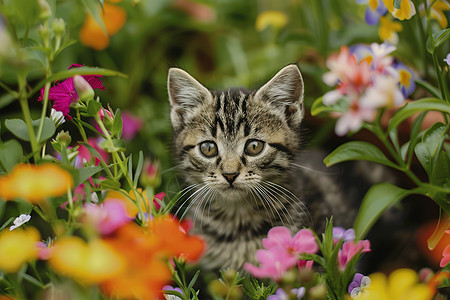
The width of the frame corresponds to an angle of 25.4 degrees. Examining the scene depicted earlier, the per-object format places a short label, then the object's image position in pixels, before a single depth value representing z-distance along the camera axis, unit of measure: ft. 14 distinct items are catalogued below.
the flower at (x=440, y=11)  1.90
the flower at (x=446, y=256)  1.69
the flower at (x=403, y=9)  1.78
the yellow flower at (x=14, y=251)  1.34
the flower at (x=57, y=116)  1.74
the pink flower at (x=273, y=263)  1.57
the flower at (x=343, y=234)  1.78
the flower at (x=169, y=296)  1.73
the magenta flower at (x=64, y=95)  1.74
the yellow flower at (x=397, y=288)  1.54
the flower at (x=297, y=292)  1.65
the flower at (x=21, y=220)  1.68
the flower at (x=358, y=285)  1.70
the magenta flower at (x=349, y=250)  1.68
